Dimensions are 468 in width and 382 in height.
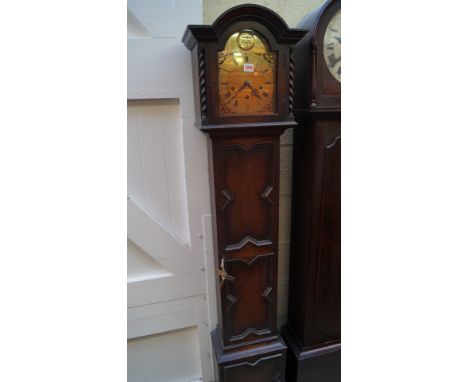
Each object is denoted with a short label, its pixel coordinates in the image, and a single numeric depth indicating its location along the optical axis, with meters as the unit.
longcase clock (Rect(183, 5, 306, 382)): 0.91
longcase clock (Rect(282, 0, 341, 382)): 1.03
